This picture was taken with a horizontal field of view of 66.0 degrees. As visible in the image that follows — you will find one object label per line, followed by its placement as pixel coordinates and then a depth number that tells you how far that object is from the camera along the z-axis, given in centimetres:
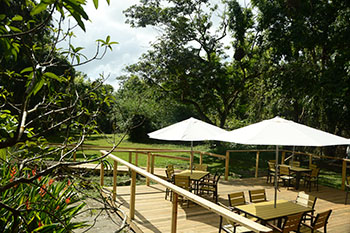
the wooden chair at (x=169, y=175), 727
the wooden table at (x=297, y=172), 882
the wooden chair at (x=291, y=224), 409
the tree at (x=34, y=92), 101
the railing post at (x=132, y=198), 506
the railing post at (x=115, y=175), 598
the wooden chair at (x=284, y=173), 893
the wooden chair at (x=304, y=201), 540
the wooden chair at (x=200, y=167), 880
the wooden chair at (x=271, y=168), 977
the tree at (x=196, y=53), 1529
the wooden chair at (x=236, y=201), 523
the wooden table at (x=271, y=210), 459
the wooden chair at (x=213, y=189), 689
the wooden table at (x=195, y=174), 736
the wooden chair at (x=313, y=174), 885
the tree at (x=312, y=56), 1176
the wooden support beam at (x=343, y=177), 907
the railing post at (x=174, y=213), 352
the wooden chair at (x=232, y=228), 428
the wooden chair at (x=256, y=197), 561
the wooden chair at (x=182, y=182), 647
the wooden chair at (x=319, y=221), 432
